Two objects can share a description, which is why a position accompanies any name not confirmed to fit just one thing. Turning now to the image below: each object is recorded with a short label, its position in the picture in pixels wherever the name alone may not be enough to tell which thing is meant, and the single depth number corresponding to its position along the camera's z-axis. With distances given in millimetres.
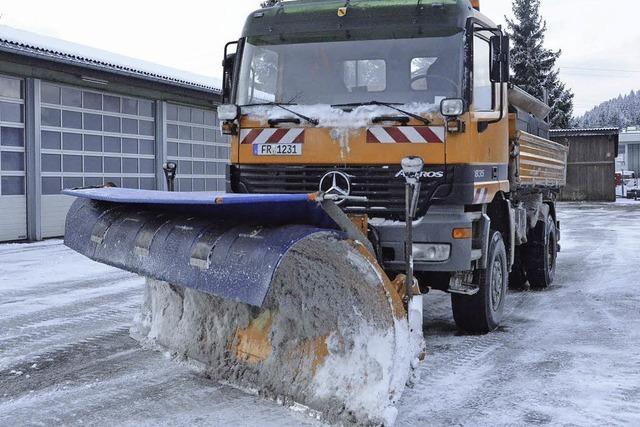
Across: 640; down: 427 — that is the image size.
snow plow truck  3697
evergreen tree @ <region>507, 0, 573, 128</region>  39312
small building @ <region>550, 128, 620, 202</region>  33219
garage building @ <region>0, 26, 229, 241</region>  13258
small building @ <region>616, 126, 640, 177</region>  58688
